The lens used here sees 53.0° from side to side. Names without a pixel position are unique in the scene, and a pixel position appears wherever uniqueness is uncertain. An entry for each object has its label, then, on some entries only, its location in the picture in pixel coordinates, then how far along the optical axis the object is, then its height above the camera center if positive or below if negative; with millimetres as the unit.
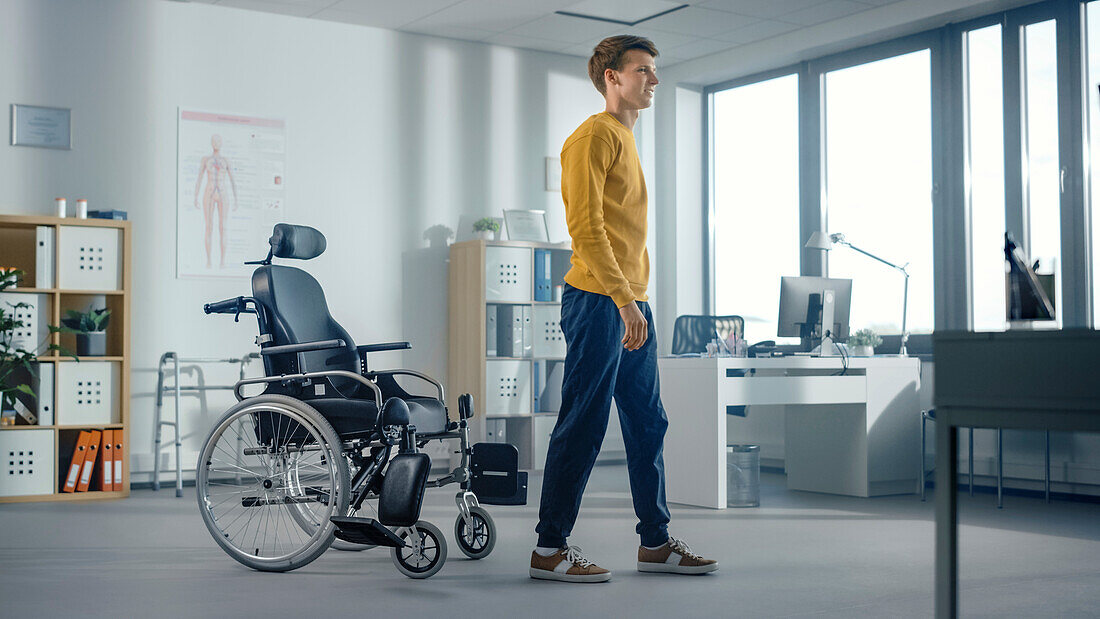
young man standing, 2896 +24
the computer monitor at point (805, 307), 5211 +162
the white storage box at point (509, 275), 6324 +381
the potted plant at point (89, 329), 5191 +56
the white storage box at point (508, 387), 6297 -267
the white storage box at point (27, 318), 5129 +106
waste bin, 4762 -594
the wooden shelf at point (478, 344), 6262 -18
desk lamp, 5605 +512
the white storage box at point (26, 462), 4980 -553
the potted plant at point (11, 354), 4902 -59
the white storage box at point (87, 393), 5160 -246
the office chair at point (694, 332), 6125 +50
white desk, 4621 -368
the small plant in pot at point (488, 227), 6406 +663
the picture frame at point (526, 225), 6629 +702
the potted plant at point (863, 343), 5254 -9
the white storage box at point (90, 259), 5180 +390
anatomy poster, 5715 +796
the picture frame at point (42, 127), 5328 +1041
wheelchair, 3006 -291
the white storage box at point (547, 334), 6496 +41
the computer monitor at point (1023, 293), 1747 +76
